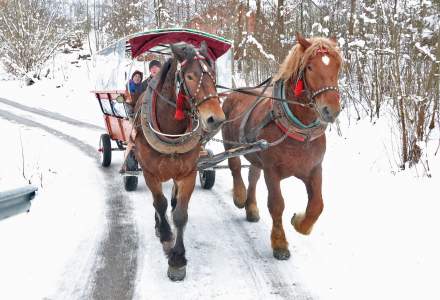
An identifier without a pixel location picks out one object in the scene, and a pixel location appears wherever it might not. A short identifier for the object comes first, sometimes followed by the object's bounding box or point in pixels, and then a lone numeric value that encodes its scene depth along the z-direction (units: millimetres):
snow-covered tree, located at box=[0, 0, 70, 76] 24016
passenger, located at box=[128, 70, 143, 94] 6422
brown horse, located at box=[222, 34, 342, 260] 3613
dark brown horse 3461
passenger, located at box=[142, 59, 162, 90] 6094
